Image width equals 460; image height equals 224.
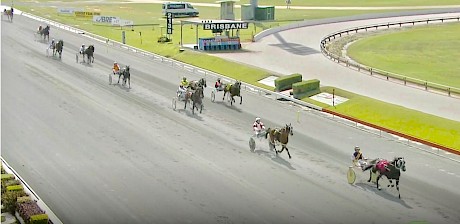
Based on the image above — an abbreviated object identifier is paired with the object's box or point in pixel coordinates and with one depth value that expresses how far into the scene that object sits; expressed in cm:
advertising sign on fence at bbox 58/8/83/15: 9162
